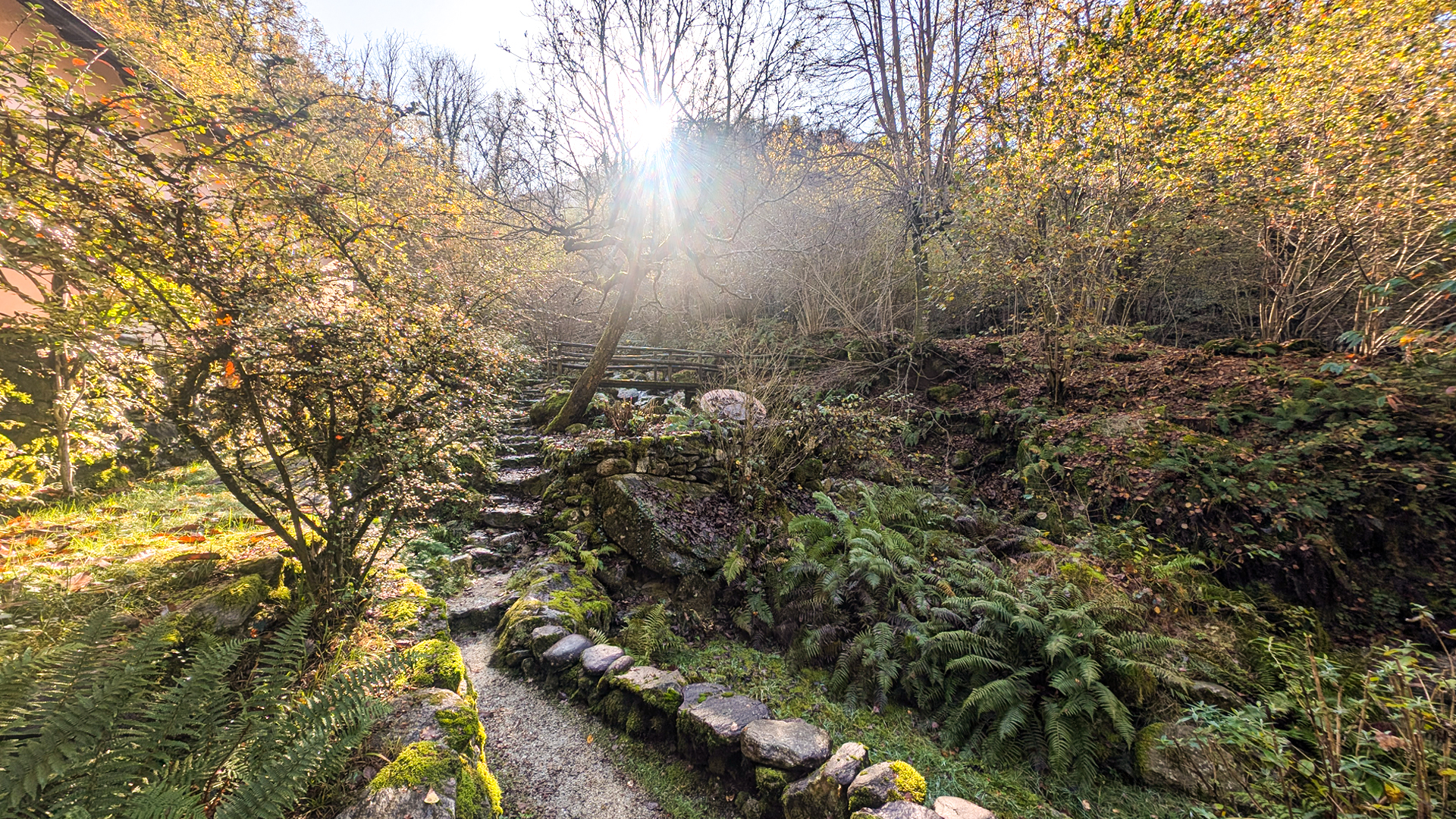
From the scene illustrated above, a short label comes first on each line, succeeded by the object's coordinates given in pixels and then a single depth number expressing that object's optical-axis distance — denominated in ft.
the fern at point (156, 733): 4.53
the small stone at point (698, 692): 10.77
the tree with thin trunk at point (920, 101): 31.22
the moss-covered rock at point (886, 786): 8.04
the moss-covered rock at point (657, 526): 15.64
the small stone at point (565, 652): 12.06
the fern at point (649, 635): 12.67
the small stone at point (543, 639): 12.50
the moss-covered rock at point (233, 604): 8.70
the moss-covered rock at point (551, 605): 12.99
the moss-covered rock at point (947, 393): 26.30
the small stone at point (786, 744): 9.02
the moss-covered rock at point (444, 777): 7.18
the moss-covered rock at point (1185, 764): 8.35
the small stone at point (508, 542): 17.51
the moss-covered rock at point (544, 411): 29.40
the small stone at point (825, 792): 8.24
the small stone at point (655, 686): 10.65
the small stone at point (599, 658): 11.76
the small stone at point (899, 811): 7.72
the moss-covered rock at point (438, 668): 9.45
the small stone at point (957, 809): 7.91
